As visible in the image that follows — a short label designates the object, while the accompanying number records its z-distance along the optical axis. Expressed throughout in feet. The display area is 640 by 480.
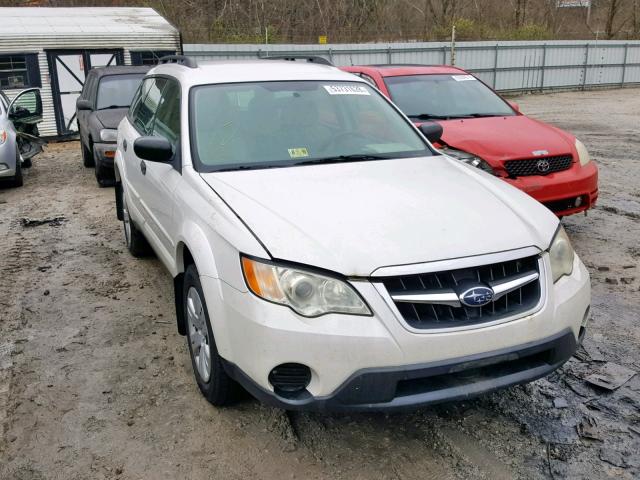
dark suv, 28.48
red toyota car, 18.99
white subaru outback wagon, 8.42
